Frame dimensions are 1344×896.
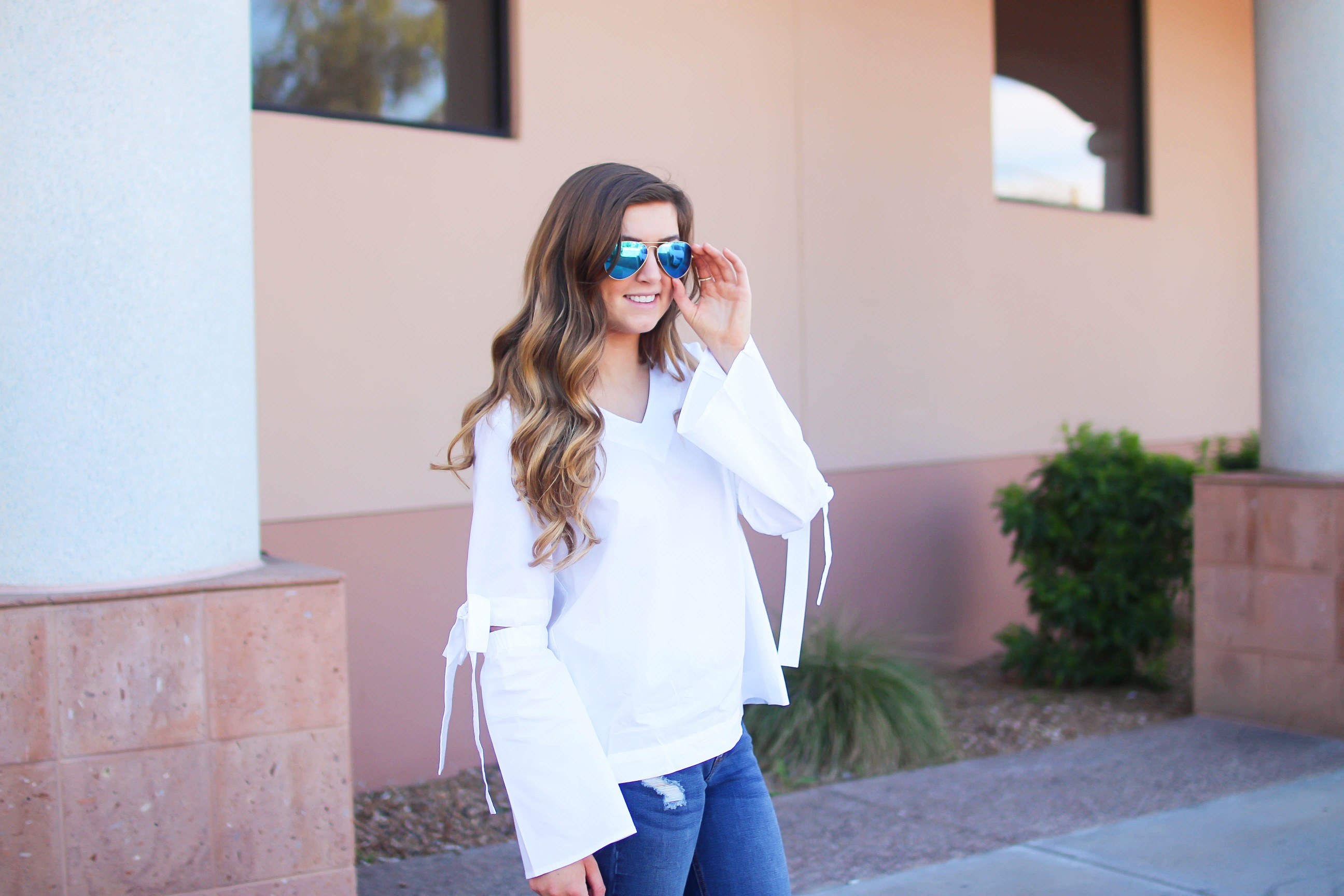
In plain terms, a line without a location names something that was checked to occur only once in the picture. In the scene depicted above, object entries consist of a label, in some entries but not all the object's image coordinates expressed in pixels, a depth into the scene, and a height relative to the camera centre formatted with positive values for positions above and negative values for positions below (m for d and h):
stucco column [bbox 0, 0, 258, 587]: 2.84 +0.40
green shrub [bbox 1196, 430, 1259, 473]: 6.29 -0.11
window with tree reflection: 4.89 +1.64
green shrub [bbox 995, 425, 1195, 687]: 6.22 -0.61
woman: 1.89 -0.16
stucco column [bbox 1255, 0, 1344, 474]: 5.38 +0.93
